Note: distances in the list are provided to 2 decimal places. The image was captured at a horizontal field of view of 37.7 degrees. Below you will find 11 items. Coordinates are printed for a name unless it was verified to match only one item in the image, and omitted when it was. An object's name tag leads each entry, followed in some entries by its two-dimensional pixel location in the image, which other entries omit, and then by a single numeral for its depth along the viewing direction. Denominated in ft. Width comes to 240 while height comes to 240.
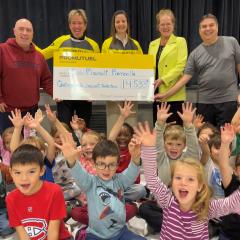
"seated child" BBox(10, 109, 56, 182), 8.34
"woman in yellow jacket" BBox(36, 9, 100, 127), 12.19
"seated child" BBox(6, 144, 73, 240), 6.56
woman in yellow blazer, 11.96
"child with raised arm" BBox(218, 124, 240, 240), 6.66
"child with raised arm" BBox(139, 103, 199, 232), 8.49
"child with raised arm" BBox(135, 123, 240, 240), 6.32
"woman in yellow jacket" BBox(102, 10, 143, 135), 12.28
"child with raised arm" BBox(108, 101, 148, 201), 9.43
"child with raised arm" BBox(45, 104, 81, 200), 9.36
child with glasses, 7.11
